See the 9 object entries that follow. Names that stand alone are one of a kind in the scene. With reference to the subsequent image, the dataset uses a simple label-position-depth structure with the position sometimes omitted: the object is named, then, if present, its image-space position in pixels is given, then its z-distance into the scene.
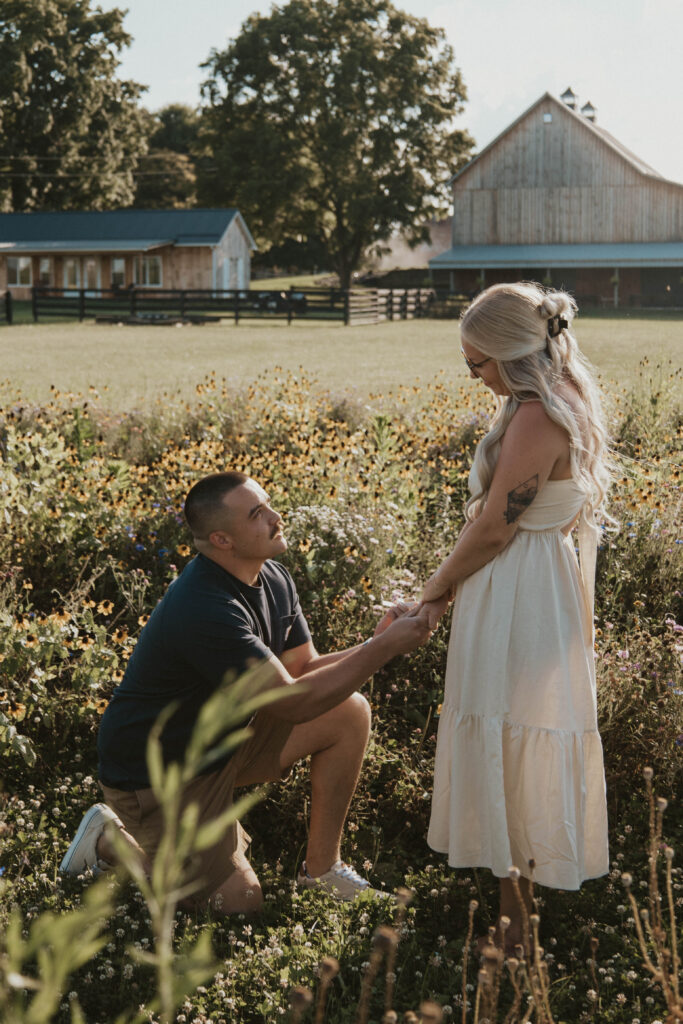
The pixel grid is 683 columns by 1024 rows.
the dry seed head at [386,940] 1.17
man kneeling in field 3.15
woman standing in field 2.96
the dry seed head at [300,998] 1.00
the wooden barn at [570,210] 43.59
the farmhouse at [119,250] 44.58
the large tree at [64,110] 46.41
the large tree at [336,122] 49.56
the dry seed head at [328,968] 1.14
